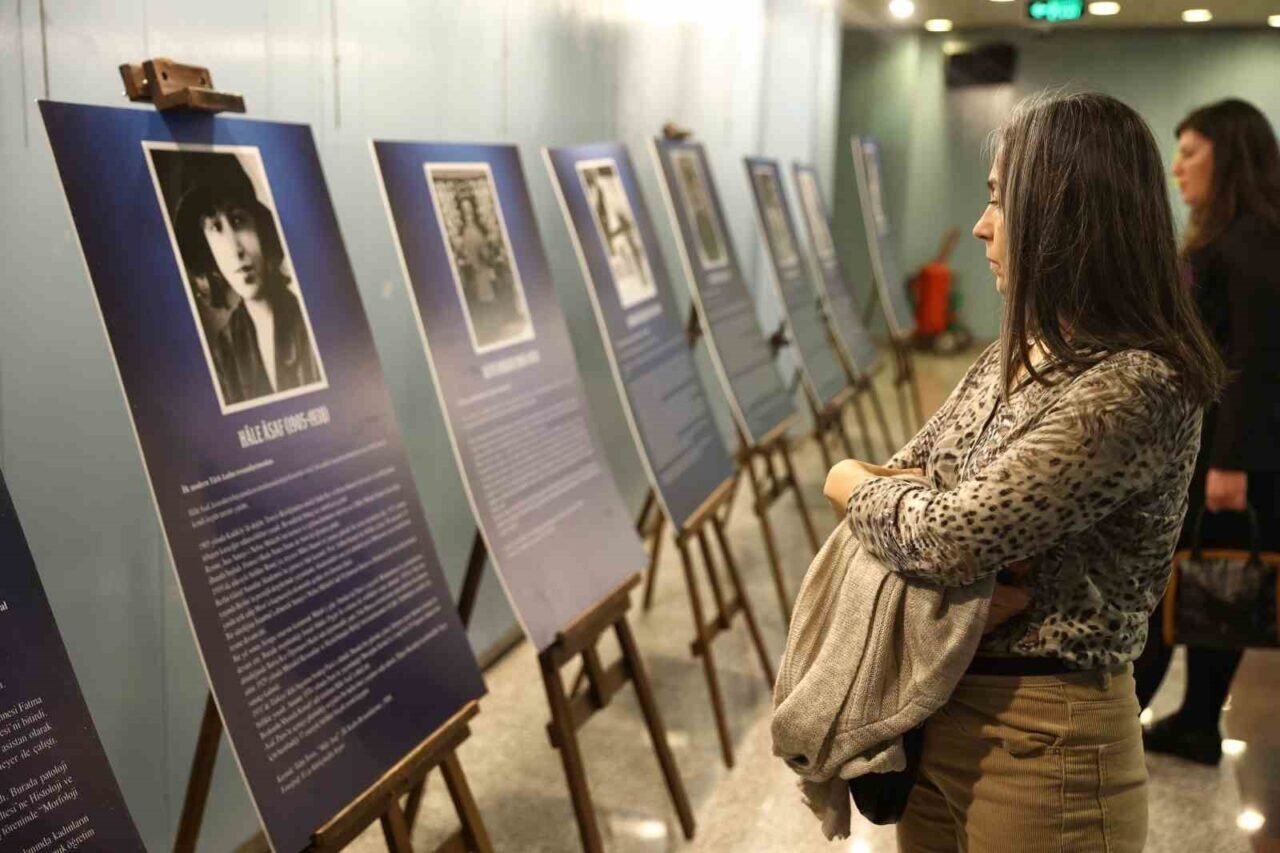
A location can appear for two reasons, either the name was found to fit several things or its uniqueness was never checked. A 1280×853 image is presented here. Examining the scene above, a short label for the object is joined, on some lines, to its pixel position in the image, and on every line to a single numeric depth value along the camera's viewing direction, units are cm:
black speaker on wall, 662
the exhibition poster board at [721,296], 356
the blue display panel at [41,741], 126
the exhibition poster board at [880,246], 643
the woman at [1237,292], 266
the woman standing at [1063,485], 135
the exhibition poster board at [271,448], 160
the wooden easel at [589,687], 235
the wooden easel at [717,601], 305
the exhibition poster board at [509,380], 229
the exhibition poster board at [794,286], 466
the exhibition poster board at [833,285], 562
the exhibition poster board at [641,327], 291
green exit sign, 470
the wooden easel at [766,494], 366
